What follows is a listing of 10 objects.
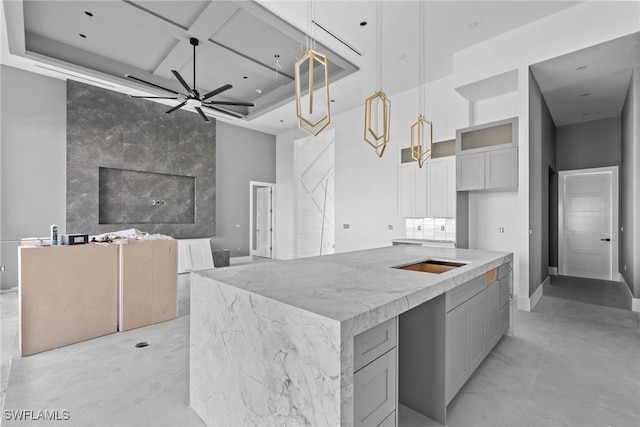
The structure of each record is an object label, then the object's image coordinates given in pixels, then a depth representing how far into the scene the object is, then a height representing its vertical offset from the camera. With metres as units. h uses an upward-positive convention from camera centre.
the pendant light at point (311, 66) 1.92 +2.39
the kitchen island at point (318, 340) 1.17 -0.59
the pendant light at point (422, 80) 4.11 +2.41
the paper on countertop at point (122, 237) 3.36 -0.27
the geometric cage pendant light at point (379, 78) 2.51 +2.42
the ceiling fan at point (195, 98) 4.53 +1.77
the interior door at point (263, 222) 9.42 -0.25
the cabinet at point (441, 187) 5.17 +0.47
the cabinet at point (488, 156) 4.27 +0.86
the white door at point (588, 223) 5.89 -0.17
